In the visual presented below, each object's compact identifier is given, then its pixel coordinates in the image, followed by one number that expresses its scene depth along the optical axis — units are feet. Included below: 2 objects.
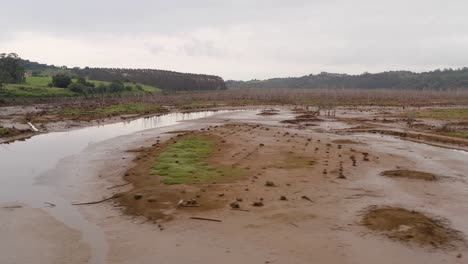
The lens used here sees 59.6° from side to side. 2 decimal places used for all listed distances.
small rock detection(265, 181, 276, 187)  49.93
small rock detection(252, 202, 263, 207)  41.86
